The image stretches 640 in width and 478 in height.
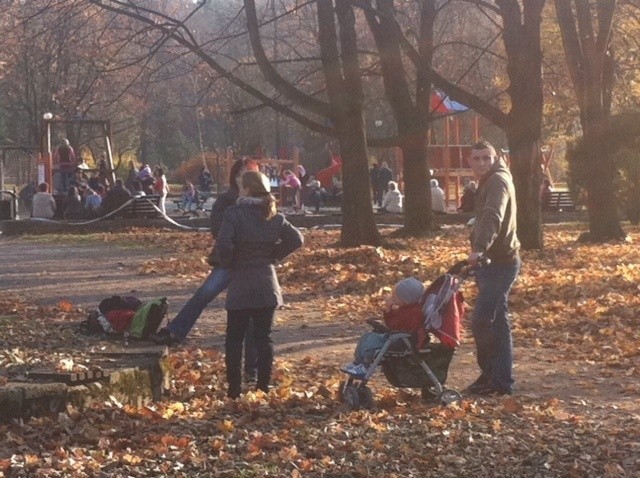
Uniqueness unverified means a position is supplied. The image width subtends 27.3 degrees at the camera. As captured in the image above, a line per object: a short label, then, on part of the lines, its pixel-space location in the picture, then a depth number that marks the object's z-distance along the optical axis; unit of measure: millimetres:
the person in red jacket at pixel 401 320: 8719
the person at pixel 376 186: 48281
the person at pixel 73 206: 34562
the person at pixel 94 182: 39116
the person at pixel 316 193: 45000
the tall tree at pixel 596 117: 25484
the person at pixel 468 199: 35794
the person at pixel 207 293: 10719
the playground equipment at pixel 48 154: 38750
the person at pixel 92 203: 34312
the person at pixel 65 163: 38125
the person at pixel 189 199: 45625
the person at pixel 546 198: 39844
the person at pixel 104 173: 39156
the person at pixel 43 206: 34594
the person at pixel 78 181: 37062
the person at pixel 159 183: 43594
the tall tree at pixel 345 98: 22031
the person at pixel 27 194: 47759
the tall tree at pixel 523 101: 21672
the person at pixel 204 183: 52812
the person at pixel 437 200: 36125
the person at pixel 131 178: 42125
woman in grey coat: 9016
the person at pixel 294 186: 43281
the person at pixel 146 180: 42759
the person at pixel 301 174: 47594
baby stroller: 8680
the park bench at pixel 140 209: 34188
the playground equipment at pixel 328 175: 54500
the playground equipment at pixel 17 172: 51069
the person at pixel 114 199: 33938
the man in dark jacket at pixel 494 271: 9227
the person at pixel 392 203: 36906
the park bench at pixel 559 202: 39938
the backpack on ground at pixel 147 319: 11055
